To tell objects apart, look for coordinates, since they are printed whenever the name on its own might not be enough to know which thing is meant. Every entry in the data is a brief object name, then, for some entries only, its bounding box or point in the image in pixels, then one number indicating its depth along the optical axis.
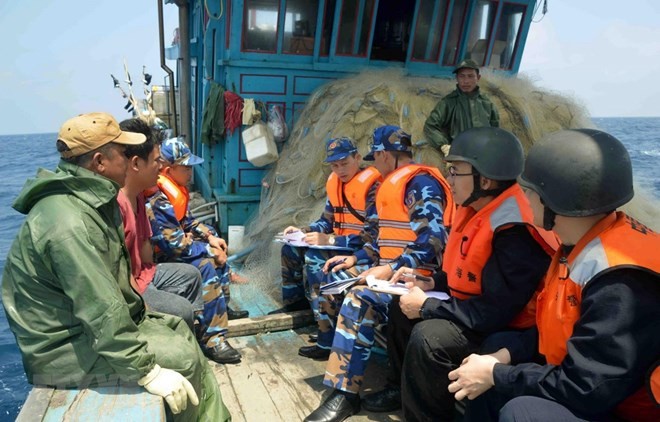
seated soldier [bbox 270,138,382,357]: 4.11
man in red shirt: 2.98
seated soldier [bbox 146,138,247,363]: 3.93
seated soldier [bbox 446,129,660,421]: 1.69
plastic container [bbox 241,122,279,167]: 6.80
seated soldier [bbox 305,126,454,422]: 3.14
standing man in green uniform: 5.80
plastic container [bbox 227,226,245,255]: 6.79
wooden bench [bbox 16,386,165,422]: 2.11
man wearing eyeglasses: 2.46
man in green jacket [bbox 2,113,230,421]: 2.11
